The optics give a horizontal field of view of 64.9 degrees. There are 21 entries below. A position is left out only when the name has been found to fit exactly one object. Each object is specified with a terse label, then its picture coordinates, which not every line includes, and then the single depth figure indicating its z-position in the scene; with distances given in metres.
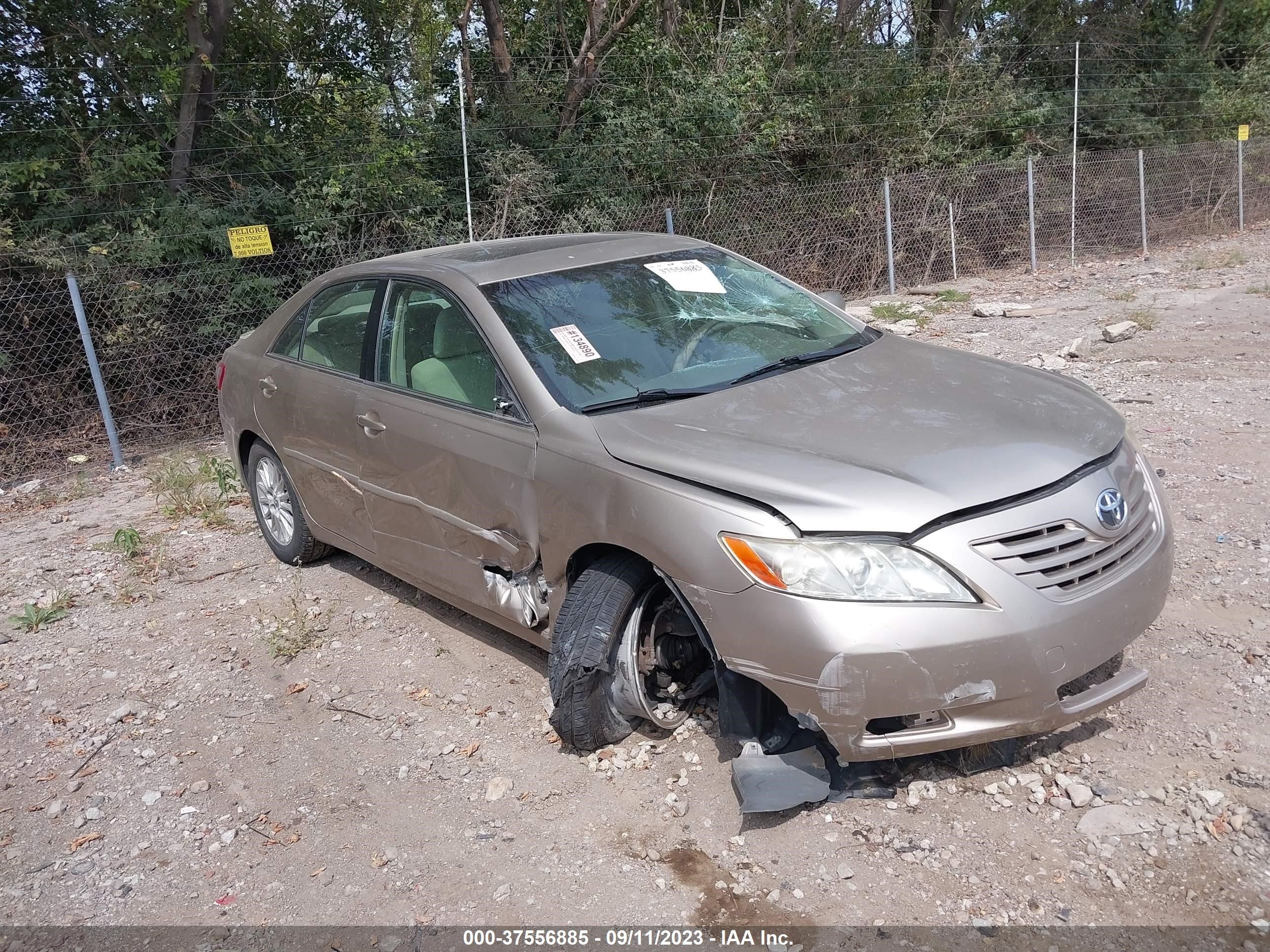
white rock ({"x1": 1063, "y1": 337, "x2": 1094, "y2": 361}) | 8.67
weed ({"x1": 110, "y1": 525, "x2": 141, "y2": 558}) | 6.05
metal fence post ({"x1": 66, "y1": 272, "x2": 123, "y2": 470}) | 8.03
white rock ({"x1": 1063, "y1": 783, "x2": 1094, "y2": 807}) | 2.93
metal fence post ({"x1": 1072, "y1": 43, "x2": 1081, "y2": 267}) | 16.56
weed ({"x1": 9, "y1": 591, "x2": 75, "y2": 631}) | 5.12
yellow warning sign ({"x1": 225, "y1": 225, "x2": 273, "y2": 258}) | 9.24
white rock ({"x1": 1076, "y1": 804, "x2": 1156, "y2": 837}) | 2.81
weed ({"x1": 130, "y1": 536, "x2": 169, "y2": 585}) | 5.70
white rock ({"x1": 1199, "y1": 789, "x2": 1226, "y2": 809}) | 2.86
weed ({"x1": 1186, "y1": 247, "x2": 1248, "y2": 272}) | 14.41
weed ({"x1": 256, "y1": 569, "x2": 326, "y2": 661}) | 4.52
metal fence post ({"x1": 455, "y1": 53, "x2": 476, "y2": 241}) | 10.63
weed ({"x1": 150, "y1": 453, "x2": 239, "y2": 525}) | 6.73
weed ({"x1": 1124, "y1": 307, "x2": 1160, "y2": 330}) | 9.74
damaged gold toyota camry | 2.68
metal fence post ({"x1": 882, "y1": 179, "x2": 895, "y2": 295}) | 14.12
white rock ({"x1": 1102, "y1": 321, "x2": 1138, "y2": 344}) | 9.19
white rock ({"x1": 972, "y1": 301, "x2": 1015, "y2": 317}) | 11.77
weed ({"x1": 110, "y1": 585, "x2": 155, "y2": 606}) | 5.36
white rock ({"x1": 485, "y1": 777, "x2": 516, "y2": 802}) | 3.35
